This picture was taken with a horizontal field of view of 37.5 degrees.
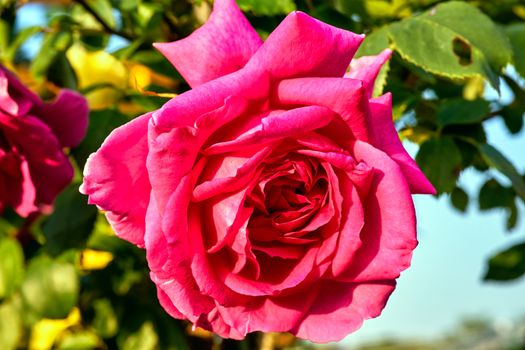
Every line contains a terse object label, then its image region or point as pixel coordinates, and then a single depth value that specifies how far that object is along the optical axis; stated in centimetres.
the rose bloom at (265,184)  54
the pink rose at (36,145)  80
